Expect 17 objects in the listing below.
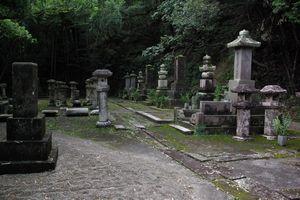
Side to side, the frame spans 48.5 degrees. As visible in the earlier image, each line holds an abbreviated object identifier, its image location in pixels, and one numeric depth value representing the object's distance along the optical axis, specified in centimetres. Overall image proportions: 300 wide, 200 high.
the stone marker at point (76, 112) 1309
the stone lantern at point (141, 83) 2294
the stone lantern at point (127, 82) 2650
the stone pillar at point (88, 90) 1737
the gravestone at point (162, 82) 1848
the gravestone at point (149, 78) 2305
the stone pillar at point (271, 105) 874
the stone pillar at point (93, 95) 1565
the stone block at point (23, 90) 591
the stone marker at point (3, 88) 1868
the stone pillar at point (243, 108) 864
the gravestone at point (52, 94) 1750
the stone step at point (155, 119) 1155
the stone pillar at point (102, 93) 1030
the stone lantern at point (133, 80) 2559
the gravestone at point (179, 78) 1719
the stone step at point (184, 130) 938
